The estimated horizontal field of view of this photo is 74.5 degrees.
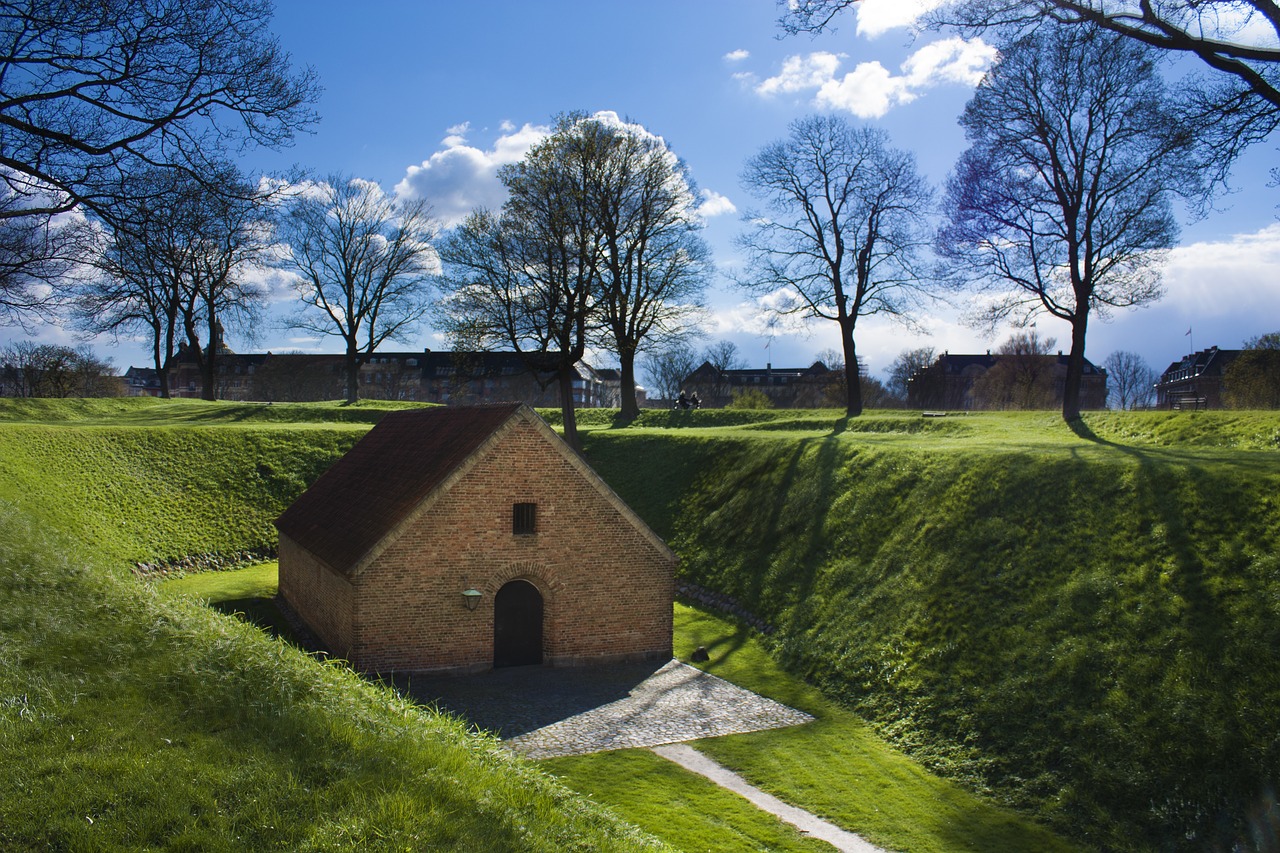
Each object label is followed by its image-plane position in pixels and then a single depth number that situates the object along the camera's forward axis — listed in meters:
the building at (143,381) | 137.50
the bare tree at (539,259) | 37.00
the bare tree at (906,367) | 103.38
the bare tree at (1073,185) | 27.20
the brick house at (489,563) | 17.34
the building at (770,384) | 102.56
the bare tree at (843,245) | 36.16
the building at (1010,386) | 71.31
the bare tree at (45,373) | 69.88
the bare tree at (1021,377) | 69.50
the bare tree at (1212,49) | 11.98
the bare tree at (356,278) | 57.56
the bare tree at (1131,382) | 104.31
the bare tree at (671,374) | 105.44
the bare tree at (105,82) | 10.61
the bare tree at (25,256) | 13.30
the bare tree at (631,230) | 38.25
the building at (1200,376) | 74.02
